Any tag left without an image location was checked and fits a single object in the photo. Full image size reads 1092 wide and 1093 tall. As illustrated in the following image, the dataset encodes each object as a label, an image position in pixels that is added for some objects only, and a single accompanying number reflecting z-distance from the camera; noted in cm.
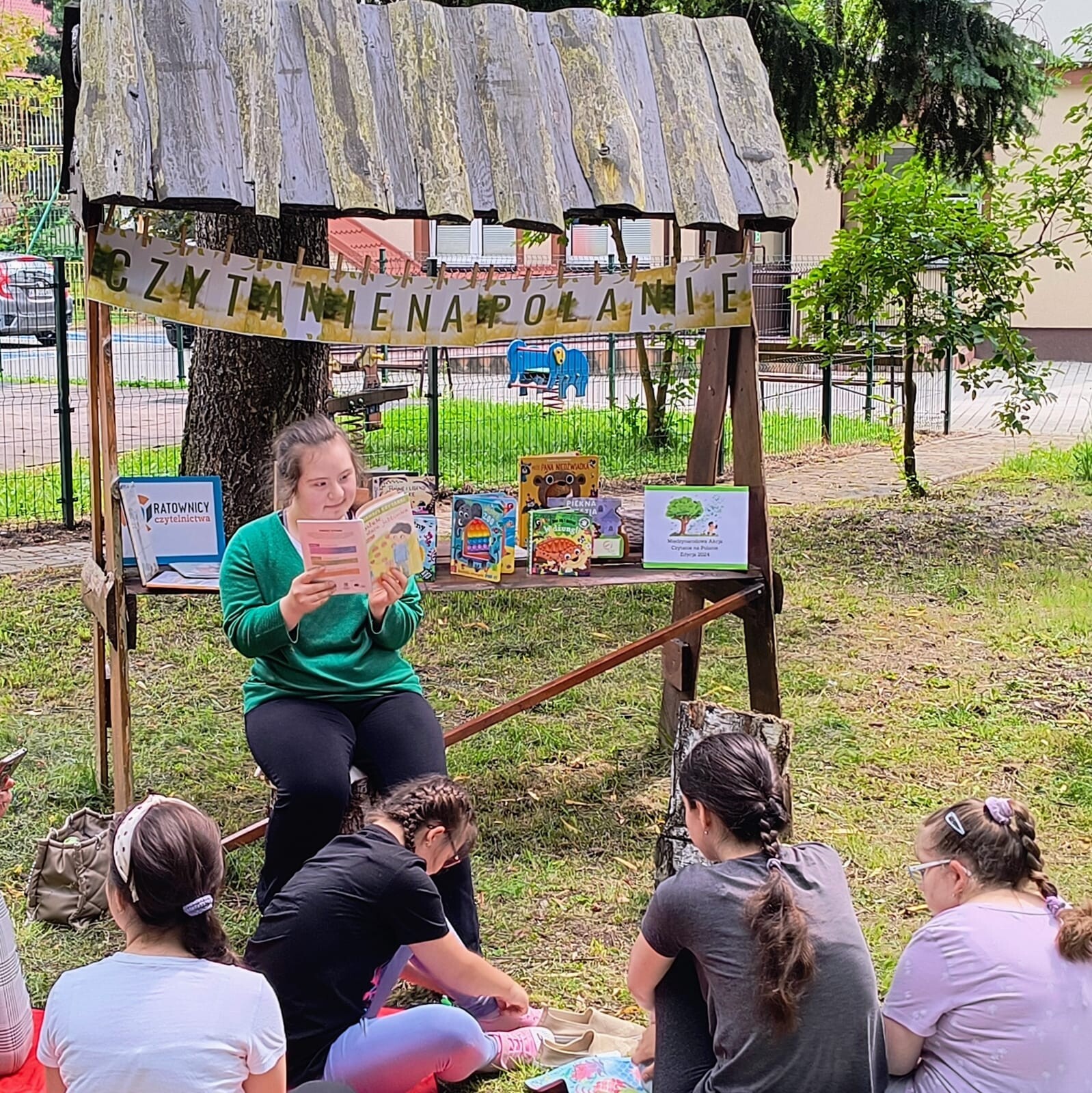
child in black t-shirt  301
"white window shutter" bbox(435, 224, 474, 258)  2431
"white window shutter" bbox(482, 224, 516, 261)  2344
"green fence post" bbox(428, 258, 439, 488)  1038
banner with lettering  434
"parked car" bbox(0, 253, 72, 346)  1652
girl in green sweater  381
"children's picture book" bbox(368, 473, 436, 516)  478
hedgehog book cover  483
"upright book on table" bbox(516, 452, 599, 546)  506
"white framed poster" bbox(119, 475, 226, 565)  447
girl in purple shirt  260
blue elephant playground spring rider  1242
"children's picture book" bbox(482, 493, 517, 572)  477
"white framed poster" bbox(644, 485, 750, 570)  491
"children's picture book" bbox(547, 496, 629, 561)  495
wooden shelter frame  442
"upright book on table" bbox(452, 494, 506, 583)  471
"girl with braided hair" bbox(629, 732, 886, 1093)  269
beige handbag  424
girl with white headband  241
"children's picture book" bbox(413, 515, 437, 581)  473
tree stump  414
